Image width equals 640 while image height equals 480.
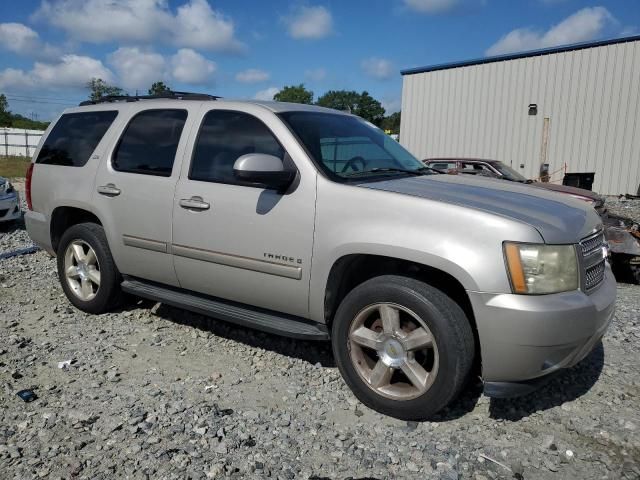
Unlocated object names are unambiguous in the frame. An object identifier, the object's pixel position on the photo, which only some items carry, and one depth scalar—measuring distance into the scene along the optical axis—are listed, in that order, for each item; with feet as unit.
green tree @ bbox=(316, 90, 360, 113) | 311.35
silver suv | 8.90
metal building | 56.59
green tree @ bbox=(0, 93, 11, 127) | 246.51
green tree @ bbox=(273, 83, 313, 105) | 316.40
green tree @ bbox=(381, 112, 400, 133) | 266.65
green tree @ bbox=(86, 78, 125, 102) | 181.37
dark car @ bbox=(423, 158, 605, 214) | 36.63
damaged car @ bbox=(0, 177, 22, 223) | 29.71
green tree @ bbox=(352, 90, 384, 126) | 307.78
